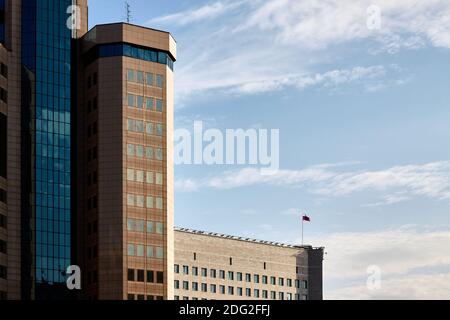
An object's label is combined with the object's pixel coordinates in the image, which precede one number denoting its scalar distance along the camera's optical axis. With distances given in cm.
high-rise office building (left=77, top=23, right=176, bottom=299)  18225
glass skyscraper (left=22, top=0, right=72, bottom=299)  17375
